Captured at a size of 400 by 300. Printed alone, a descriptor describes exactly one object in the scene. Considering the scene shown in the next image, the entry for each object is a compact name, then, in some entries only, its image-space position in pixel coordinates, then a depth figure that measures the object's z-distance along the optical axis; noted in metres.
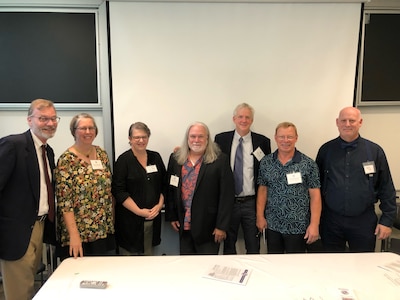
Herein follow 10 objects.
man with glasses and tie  1.98
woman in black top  2.48
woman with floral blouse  2.15
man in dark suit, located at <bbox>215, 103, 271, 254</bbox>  2.79
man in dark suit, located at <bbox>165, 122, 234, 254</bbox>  2.48
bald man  2.51
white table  1.66
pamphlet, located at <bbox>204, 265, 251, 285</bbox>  1.79
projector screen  2.96
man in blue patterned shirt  2.46
